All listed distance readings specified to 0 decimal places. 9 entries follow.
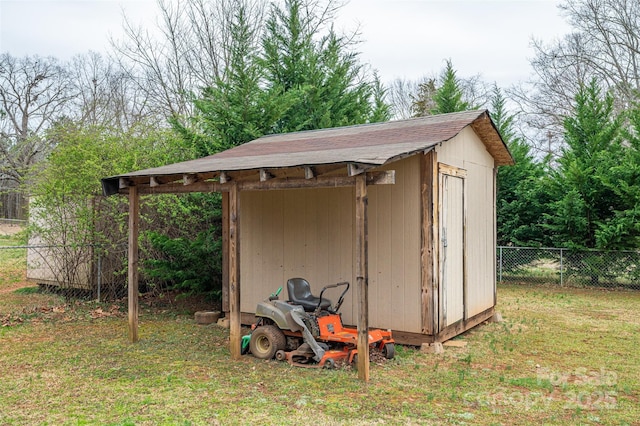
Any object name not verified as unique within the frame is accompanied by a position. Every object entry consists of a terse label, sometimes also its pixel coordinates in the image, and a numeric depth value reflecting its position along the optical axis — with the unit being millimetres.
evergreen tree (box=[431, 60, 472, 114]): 14344
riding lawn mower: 5395
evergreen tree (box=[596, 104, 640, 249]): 10945
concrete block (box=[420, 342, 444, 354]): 5914
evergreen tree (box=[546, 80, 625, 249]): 11562
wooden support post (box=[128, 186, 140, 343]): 6445
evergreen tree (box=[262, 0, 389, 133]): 12201
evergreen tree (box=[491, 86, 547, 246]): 12961
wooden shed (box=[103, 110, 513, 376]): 5629
